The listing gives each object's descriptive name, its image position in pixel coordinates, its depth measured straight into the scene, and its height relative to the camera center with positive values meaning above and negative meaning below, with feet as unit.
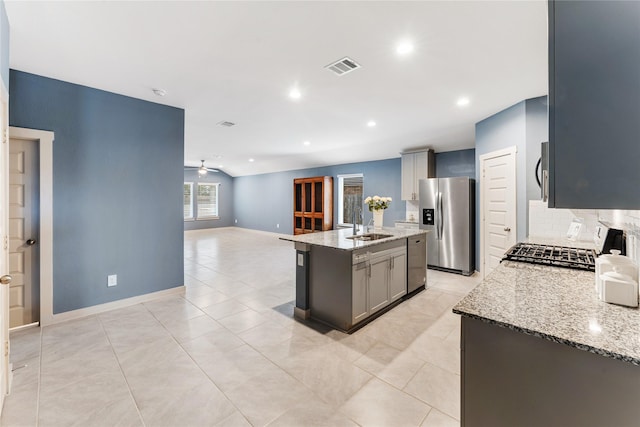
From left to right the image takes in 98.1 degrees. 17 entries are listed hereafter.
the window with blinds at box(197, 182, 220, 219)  36.45 +1.89
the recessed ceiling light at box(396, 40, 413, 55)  7.59 +4.68
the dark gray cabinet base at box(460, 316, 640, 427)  2.82 -1.94
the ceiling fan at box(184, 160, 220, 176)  29.48 +5.84
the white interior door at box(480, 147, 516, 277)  13.01 +0.43
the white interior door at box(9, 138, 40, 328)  9.19 -0.61
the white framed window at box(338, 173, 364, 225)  27.03 +2.09
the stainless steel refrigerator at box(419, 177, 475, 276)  15.97 -0.49
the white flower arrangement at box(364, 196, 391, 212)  12.96 +0.49
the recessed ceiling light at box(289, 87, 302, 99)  10.94 +4.90
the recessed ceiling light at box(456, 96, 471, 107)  11.83 +4.88
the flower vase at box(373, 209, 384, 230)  13.01 -0.16
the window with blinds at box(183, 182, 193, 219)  35.06 +1.80
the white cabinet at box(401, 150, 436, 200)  20.31 +3.29
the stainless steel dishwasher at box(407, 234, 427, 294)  12.26 -2.31
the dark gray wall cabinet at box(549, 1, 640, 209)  2.90 +1.19
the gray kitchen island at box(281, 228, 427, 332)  9.11 -2.23
